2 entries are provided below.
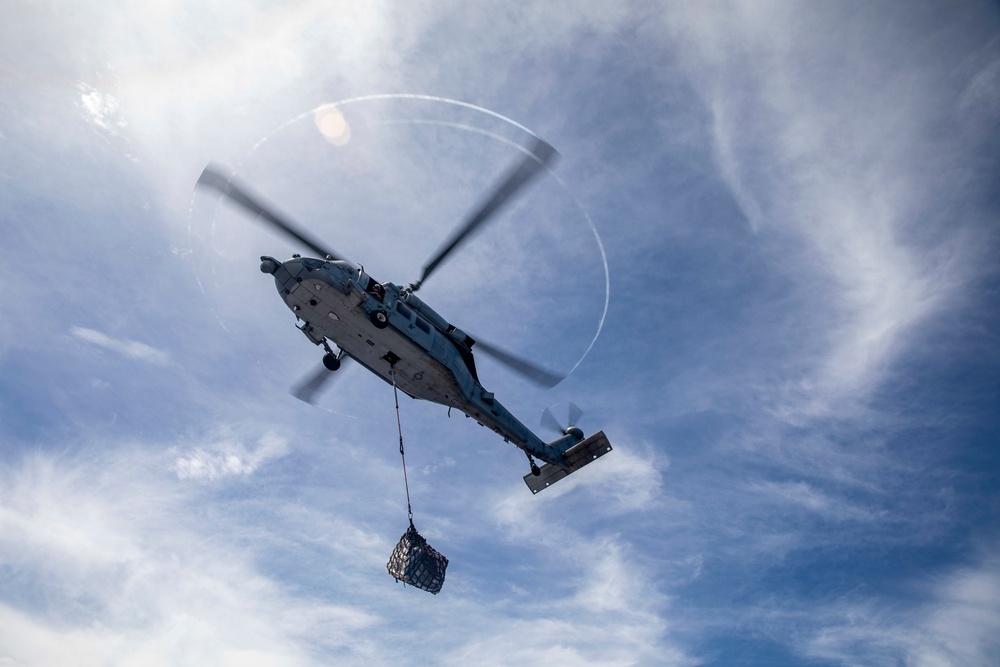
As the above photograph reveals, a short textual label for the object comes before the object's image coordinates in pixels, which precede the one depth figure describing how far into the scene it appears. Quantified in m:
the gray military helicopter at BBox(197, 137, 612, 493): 25.02
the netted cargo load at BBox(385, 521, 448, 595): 26.27
